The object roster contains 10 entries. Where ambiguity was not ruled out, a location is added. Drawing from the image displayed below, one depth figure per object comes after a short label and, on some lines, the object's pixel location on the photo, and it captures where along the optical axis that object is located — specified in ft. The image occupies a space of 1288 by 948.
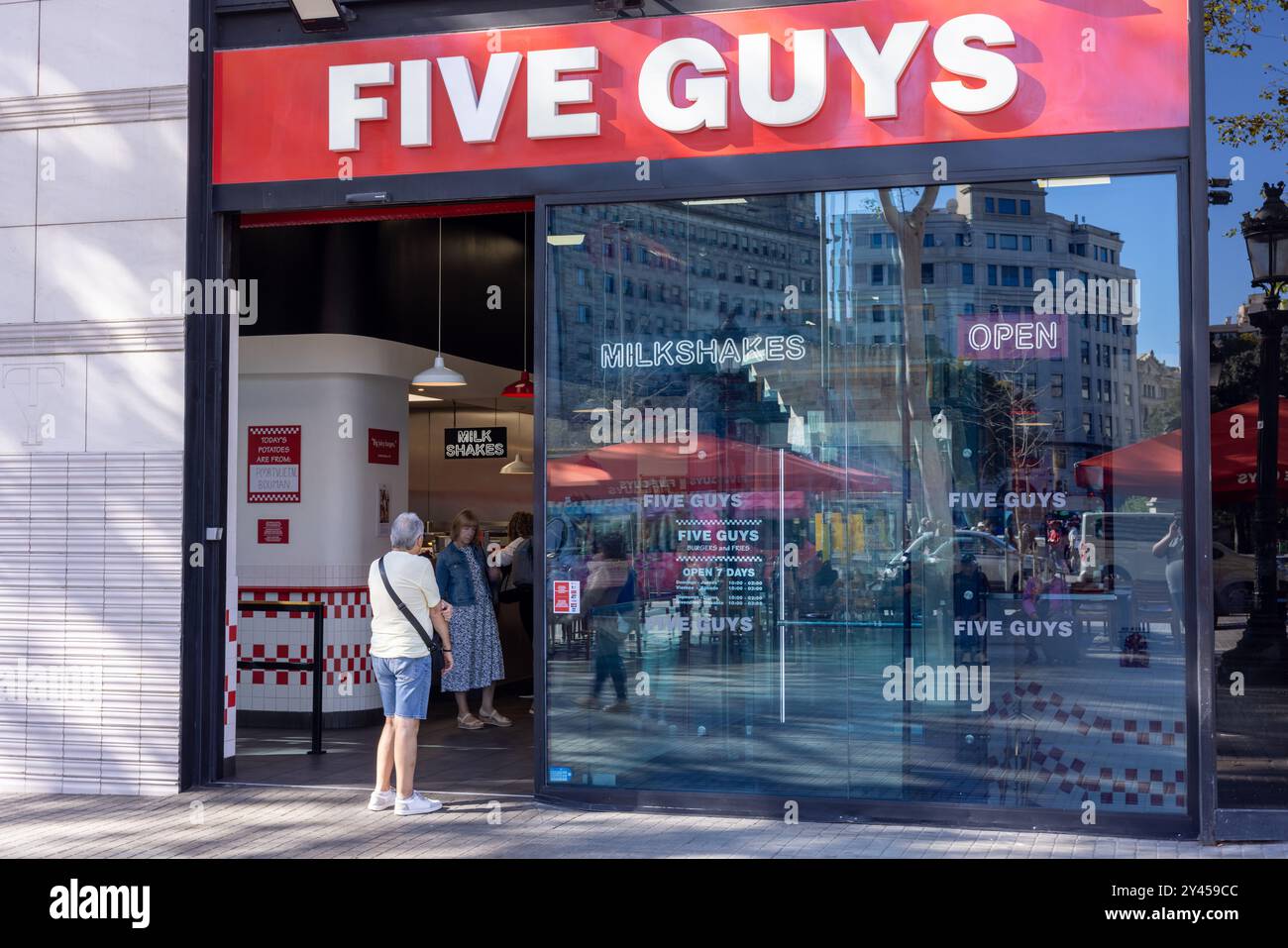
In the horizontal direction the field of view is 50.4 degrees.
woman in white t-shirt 25.95
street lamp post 29.35
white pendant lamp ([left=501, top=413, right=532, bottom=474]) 52.54
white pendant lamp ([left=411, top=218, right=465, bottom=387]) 38.22
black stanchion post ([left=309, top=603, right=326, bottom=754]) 33.04
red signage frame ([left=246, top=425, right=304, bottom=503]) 38.34
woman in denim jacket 35.78
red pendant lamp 42.96
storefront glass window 24.21
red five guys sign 24.48
